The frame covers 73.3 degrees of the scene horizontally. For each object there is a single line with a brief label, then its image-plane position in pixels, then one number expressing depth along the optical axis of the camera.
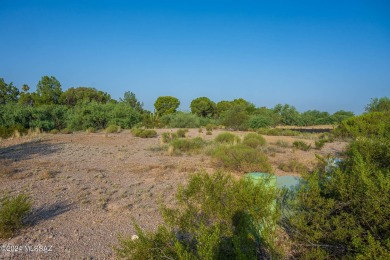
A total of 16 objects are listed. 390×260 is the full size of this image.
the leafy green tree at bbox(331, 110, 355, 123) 63.47
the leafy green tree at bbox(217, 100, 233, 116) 66.44
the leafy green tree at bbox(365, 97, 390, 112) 30.24
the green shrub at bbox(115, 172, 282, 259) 3.00
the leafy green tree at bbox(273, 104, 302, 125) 56.69
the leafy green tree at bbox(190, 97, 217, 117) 64.94
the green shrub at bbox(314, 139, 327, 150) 17.78
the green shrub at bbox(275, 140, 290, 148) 18.50
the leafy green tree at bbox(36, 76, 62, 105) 48.01
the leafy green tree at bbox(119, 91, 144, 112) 56.79
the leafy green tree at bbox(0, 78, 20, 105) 44.27
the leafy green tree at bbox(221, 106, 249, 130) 39.19
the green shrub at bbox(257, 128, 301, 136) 30.12
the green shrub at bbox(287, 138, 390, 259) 2.92
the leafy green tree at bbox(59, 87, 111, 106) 51.62
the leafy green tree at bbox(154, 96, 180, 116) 68.42
